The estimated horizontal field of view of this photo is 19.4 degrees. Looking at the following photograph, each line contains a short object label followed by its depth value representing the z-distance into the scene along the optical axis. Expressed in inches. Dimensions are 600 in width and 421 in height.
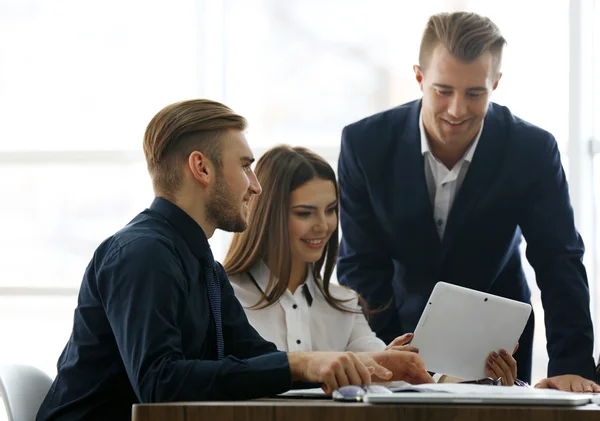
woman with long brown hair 159.1
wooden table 109.8
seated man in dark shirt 117.0
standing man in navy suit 161.9
